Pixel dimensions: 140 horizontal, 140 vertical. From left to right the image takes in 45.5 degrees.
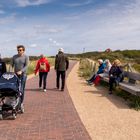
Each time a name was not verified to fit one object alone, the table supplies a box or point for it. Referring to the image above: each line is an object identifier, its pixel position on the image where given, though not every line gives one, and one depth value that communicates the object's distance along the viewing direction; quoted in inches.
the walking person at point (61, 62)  294.9
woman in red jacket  286.8
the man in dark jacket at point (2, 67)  186.7
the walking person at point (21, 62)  185.5
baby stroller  167.5
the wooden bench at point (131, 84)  217.6
